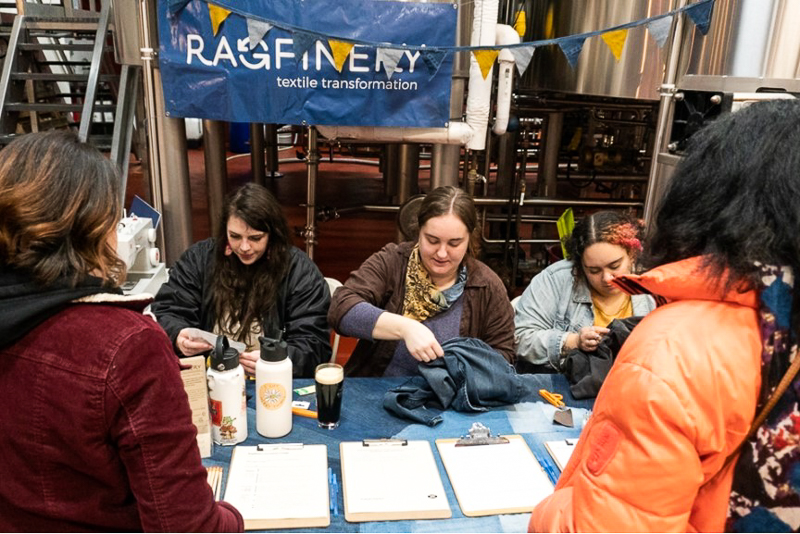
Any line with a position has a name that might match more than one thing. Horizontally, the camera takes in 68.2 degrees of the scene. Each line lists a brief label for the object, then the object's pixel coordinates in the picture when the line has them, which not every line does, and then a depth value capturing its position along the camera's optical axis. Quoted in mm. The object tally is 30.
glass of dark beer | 1678
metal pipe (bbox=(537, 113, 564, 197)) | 6113
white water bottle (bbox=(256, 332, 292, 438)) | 1582
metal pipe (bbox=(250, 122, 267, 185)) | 6883
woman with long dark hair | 2387
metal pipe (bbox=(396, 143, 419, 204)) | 5914
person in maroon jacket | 930
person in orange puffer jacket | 802
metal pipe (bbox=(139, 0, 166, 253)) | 3725
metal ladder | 4429
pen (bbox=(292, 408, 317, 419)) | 1788
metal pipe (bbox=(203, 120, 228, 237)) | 5164
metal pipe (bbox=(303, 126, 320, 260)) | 4414
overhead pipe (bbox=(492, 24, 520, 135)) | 3826
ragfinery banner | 3666
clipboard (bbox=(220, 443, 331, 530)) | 1346
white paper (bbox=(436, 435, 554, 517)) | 1426
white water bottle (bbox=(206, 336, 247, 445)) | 1532
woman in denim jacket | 2322
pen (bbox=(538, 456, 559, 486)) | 1531
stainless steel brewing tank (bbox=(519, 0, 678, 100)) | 3467
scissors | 1915
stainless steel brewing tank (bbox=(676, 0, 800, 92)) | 2760
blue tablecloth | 1670
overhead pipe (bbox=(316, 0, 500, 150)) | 3867
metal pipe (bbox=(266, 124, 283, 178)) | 7802
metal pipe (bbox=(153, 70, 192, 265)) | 4027
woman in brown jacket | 2213
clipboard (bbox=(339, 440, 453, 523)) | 1384
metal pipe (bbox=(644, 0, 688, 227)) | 3188
